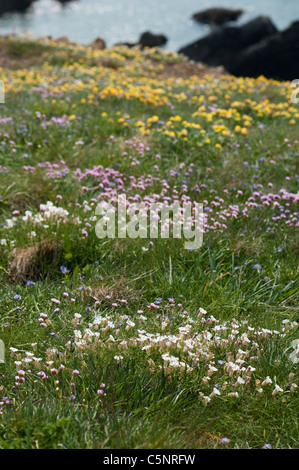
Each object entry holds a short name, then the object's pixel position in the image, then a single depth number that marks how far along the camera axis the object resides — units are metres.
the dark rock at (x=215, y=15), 28.91
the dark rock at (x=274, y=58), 22.97
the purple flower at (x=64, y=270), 4.37
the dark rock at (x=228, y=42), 24.83
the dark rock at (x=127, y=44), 25.75
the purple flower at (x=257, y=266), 4.51
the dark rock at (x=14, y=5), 32.72
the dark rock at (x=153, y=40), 26.16
